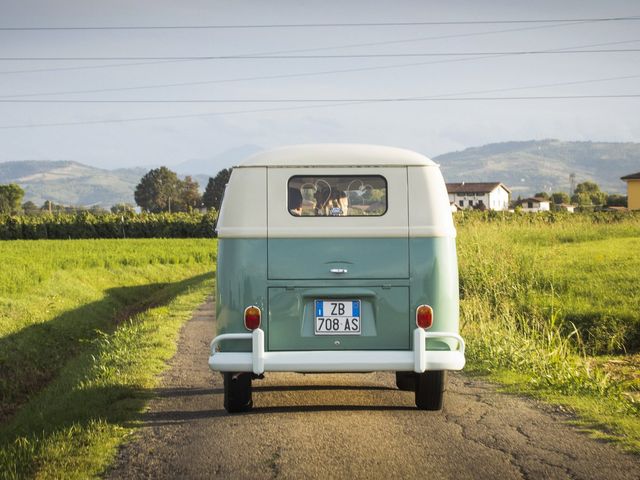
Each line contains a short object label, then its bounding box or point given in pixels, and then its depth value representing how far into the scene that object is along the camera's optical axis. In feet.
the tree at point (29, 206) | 550.44
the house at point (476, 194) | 613.52
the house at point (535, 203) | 550.98
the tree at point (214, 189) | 512.63
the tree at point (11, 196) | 519.60
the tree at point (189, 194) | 535.60
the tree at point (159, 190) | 563.89
